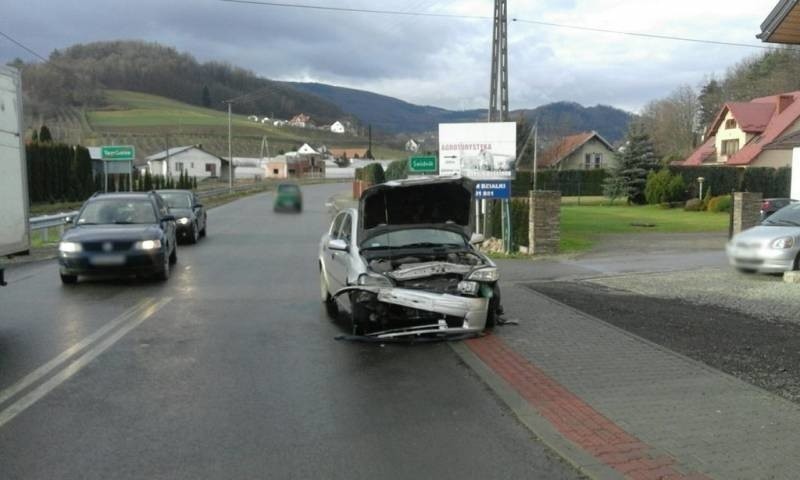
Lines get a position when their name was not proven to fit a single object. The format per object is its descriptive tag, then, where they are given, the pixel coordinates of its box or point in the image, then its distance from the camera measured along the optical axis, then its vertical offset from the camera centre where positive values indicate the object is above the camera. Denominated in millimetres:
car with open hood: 8359 -998
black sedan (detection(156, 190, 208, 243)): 22219 -993
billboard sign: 20766 +869
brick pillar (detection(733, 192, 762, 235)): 19156 -751
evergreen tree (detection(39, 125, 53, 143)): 56281 +3508
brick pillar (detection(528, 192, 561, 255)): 18516 -1118
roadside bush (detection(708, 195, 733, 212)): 40562 -1268
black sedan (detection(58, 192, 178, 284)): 12797 -1067
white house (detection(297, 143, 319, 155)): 131025 +5421
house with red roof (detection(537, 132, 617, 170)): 77438 +2934
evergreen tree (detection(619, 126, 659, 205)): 50000 +1121
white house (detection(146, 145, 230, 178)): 107750 +2658
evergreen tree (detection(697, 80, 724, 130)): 82131 +8788
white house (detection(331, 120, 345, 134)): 150562 +10972
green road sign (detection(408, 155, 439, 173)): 27891 +620
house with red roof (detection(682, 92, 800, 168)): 51812 +3850
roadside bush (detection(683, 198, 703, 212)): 42878 -1398
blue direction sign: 19844 -247
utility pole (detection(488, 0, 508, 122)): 24156 +3799
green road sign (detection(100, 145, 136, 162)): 44469 +1650
